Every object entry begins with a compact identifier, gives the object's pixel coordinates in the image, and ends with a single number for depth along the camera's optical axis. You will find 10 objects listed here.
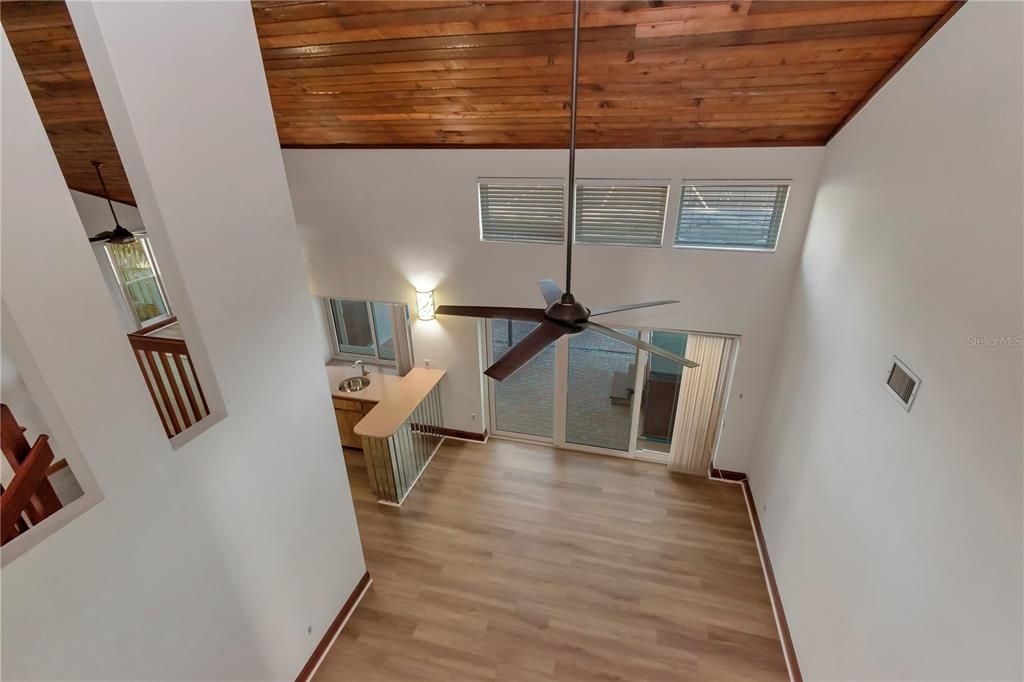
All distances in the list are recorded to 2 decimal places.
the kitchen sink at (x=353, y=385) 5.39
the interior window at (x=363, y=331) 5.86
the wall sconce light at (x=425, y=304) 4.85
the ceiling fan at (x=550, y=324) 1.76
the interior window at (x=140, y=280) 5.35
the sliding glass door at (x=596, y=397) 4.99
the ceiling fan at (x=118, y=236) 4.10
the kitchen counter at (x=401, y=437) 4.41
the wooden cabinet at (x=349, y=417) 5.22
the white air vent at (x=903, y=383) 2.18
